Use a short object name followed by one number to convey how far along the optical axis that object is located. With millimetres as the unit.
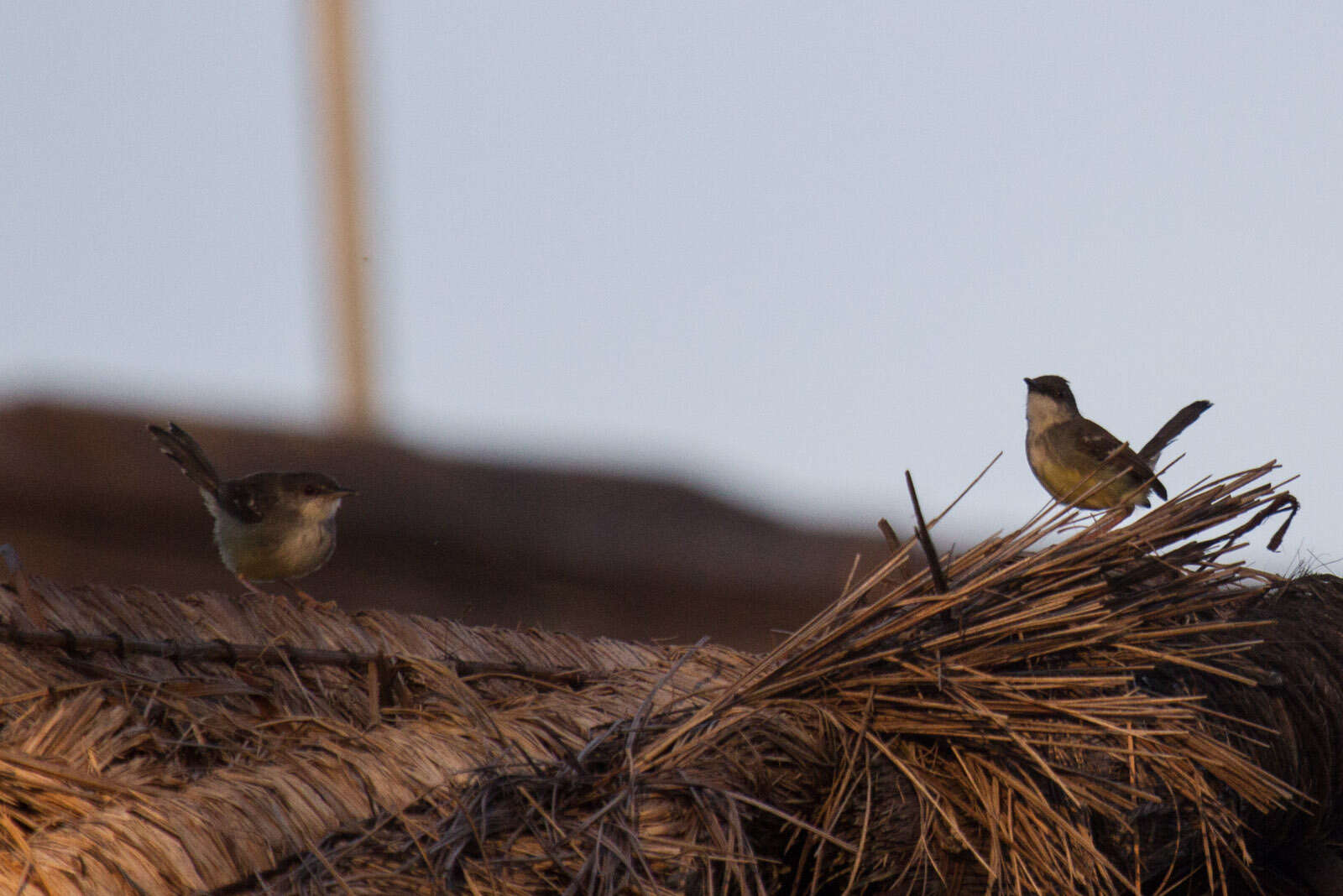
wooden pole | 20609
